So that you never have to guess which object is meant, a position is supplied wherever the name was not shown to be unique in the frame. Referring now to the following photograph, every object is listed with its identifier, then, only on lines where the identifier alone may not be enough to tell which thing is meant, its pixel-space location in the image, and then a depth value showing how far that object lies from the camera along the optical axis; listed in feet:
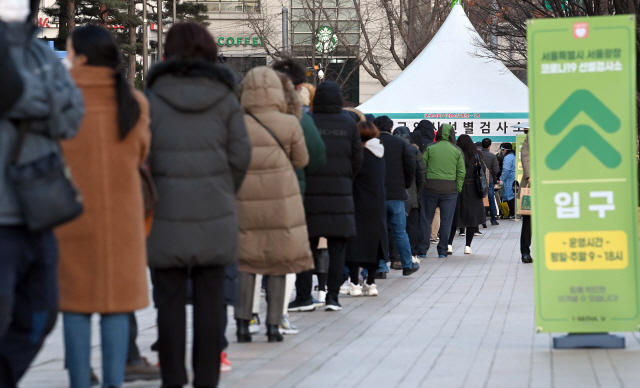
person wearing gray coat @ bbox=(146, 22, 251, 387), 34.96
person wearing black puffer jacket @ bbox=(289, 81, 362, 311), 59.62
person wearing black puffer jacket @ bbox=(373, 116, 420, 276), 80.07
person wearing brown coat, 31.14
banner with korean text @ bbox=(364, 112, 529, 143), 140.46
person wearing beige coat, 48.11
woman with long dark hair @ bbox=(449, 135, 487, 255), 106.11
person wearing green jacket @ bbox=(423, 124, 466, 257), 99.40
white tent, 141.59
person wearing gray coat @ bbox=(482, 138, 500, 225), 154.00
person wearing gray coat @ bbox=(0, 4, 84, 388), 25.84
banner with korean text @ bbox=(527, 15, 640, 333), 44.65
